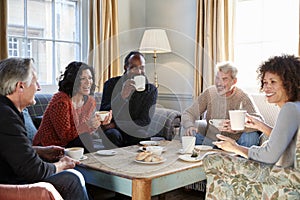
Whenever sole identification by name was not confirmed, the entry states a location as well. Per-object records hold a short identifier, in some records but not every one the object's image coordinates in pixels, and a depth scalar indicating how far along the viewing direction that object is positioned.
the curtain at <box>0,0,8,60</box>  3.35
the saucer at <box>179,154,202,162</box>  2.21
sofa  3.25
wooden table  1.87
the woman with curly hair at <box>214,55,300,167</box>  1.59
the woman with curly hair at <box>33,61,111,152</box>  2.51
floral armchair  1.41
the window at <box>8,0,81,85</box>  3.72
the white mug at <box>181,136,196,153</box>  2.39
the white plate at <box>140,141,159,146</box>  2.66
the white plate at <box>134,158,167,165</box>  2.12
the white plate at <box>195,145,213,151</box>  2.55
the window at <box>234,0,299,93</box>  3.64
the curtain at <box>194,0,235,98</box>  3.92
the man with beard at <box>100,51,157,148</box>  3.32
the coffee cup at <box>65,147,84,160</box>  2.11
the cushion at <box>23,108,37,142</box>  2.82
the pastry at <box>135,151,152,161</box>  2.17
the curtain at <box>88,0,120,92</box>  4.14
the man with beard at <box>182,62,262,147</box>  2.97
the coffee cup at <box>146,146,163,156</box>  2.31
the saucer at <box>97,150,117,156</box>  2.35
